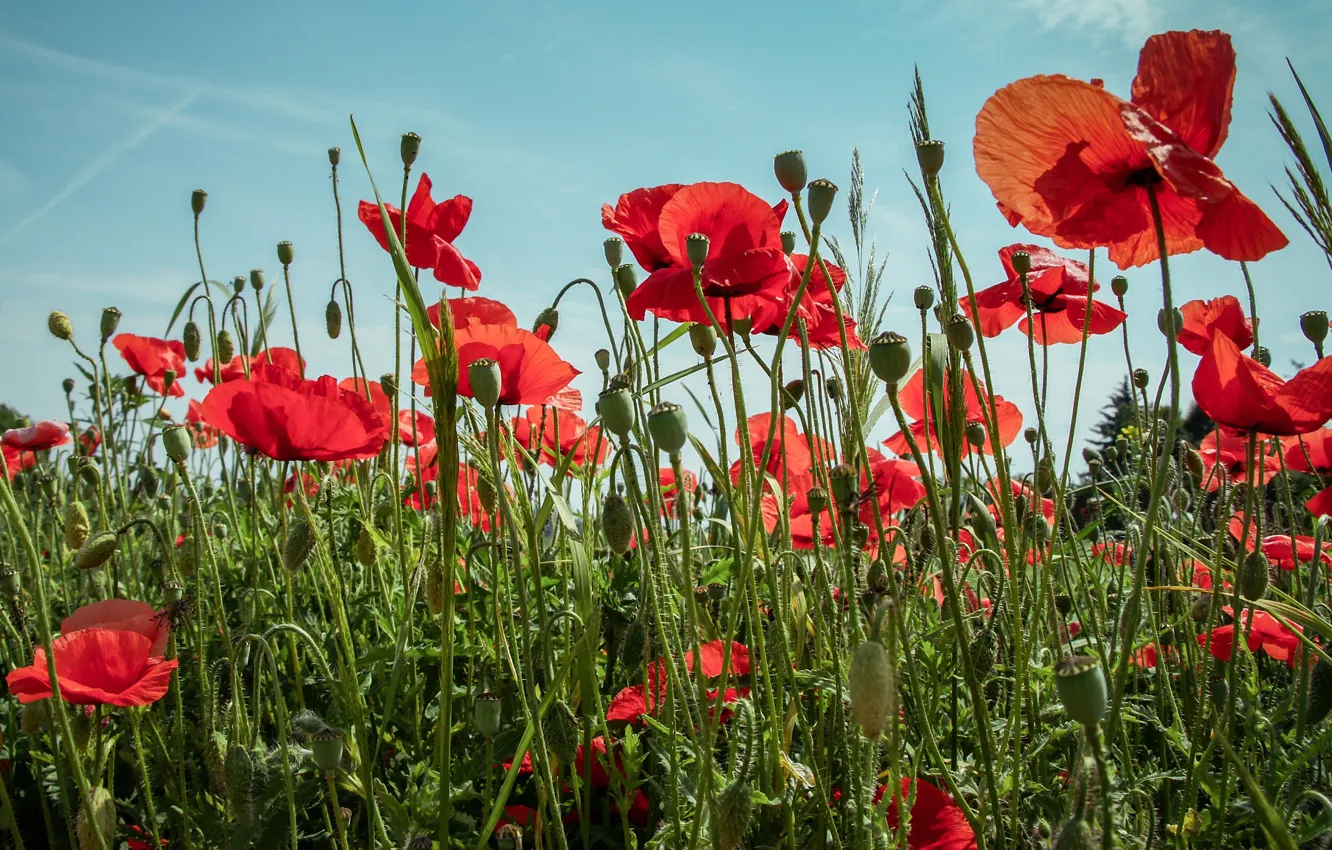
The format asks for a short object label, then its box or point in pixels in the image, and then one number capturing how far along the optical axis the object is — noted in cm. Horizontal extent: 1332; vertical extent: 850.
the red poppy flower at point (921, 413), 90
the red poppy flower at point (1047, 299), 79
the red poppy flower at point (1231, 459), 98
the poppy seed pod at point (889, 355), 58
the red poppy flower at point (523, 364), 74
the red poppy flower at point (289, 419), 72
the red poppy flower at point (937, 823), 68
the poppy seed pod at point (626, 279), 77
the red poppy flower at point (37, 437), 120
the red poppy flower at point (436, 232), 86
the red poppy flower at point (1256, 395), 69
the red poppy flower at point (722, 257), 70
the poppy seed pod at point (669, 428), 59
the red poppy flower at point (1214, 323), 90
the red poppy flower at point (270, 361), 103
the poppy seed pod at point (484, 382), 60
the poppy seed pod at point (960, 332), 61
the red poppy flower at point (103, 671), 70
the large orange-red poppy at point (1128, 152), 57
